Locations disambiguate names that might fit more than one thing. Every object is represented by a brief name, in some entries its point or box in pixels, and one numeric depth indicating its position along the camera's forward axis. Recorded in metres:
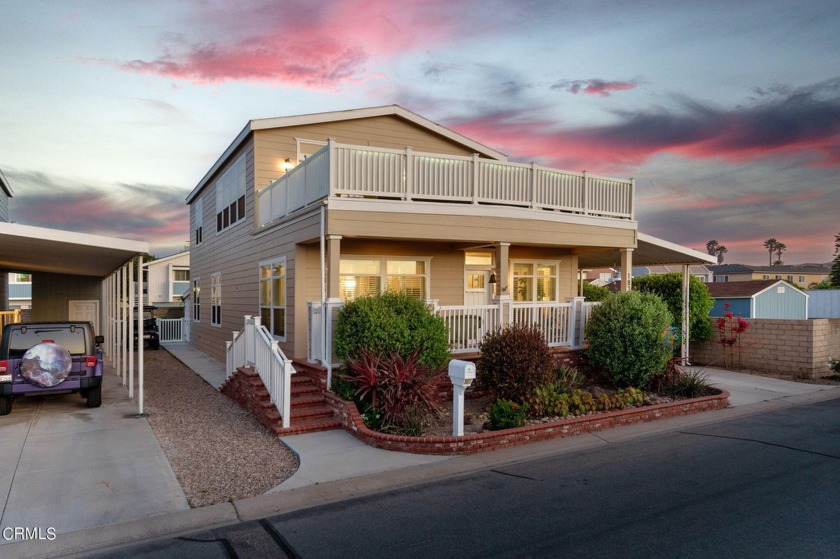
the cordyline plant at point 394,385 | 7.79
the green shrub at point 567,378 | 9.39
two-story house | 10.06
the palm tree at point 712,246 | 118.81
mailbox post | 7.20
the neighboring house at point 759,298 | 23.75
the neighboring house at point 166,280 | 40.44
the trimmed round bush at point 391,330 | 8.55
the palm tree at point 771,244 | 112.75
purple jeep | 8.79
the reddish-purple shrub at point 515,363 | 8.88
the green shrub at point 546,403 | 8.44
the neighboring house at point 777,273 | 61.53
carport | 9.08
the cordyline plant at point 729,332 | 14.84
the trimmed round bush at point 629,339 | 10.23
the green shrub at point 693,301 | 15.55
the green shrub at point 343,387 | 8.36
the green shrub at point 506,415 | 7.72
